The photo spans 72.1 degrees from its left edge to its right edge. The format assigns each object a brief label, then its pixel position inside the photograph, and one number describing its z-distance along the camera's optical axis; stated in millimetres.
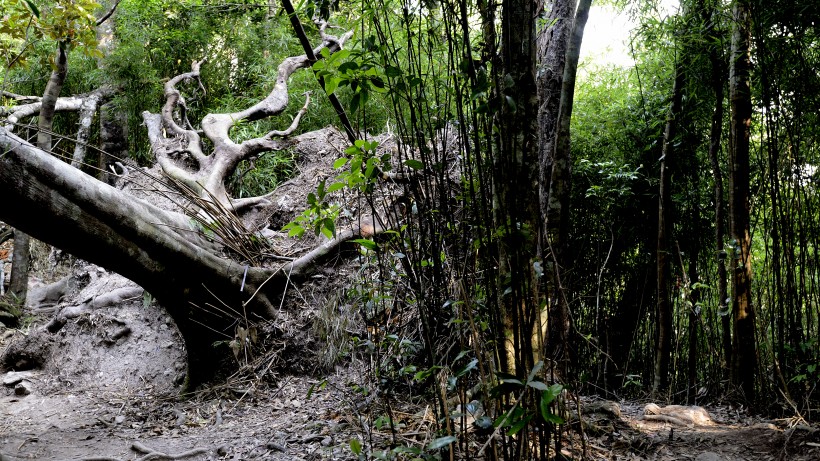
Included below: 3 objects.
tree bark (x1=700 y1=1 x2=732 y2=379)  3117
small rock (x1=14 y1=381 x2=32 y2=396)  3771
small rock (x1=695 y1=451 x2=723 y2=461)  2113
